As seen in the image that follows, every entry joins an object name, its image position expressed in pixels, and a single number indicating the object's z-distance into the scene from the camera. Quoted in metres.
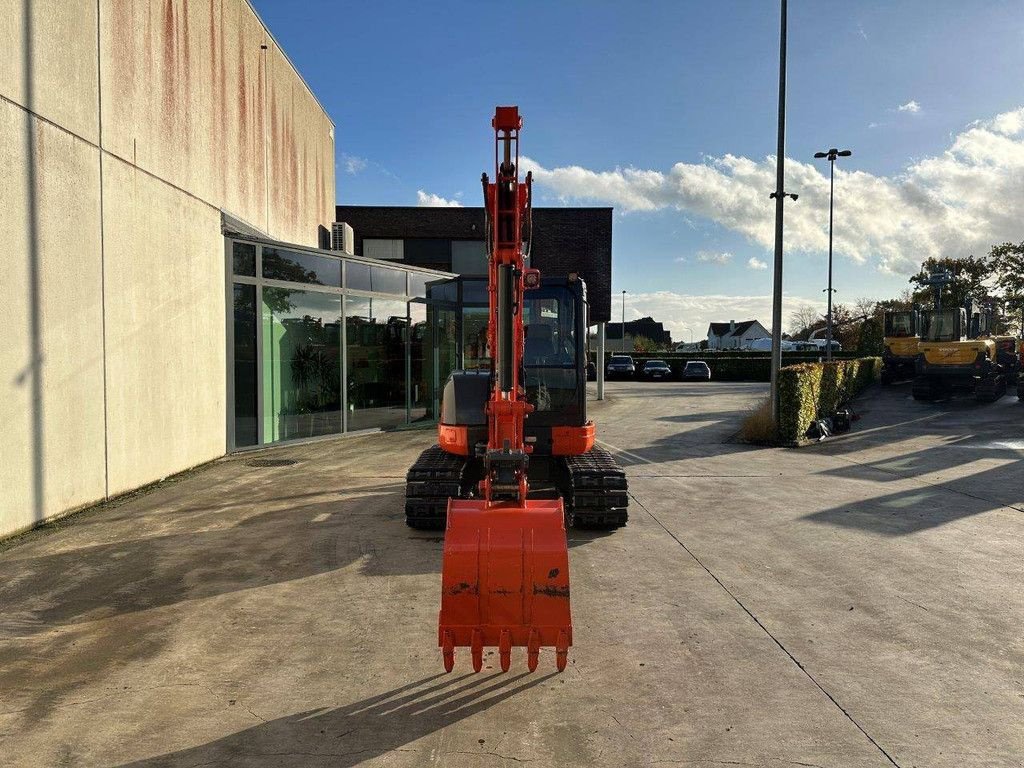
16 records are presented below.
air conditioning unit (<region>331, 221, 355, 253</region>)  20.94
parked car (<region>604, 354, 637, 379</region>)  41.78
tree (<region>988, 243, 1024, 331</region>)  41.22
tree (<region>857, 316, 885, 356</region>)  34.00
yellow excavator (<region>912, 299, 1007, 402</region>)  20.77
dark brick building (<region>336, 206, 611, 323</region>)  28.48
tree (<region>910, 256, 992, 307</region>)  44.72
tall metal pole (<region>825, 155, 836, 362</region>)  31.19
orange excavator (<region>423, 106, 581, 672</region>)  4.10
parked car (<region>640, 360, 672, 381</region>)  40.94
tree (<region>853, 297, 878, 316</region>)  70.44
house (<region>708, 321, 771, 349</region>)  107.25
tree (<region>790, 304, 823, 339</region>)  92.19
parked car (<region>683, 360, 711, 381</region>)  41.31
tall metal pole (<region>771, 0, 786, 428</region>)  15.30
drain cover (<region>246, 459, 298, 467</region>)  11.98
